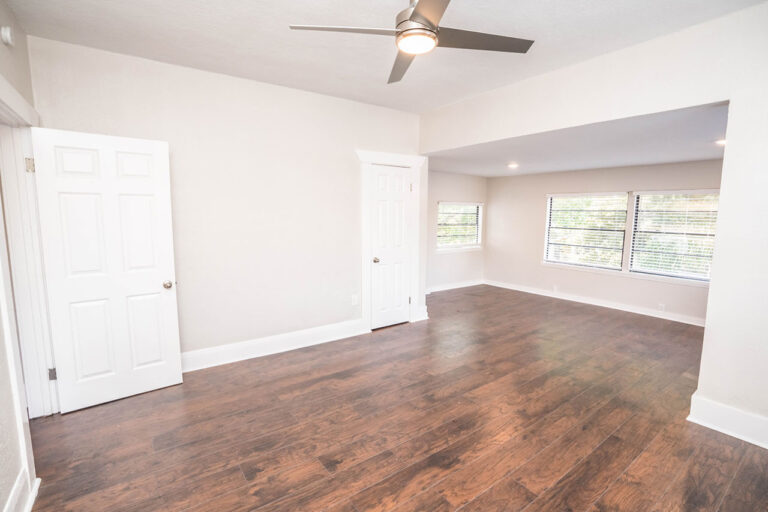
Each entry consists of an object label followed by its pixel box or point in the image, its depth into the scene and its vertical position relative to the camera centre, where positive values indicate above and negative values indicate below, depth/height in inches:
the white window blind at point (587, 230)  231.5 -7.7
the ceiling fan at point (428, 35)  65.8 +37.4
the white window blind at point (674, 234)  197.3 -8.5
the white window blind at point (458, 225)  274.2 -6.0
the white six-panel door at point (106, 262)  99.9 -14.3
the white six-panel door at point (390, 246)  174.9 -14.8
